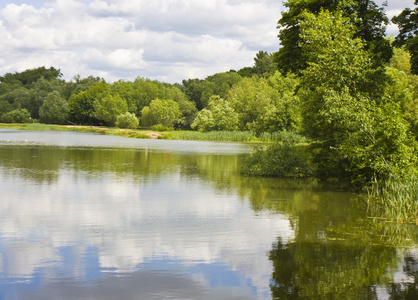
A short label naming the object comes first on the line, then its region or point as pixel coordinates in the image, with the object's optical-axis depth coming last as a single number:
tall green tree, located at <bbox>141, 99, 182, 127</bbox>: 125.81
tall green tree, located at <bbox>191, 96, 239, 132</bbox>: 96.56
